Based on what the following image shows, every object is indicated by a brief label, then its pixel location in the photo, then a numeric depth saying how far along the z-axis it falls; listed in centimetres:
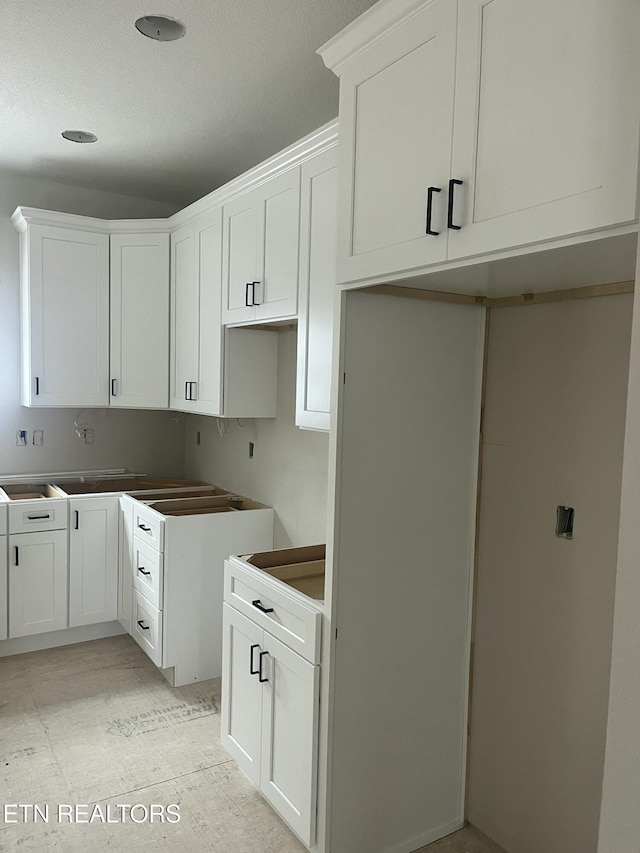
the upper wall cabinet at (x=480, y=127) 116
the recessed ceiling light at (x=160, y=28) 223
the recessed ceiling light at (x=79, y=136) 328
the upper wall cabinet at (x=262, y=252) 263
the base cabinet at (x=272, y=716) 205
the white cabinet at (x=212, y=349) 330
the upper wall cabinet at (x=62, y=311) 381
